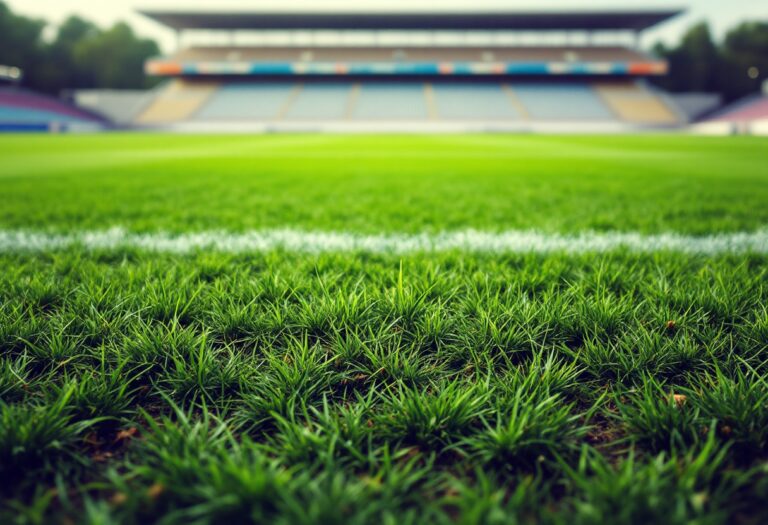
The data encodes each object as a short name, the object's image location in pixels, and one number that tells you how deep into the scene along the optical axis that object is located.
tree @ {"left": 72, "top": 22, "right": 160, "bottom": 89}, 43.62
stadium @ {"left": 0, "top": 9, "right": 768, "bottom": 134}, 33.22
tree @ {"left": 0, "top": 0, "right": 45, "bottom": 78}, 38.75
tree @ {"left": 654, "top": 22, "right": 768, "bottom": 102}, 41.78
